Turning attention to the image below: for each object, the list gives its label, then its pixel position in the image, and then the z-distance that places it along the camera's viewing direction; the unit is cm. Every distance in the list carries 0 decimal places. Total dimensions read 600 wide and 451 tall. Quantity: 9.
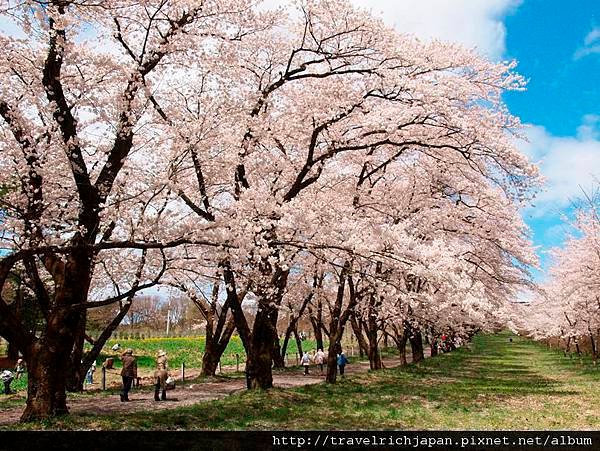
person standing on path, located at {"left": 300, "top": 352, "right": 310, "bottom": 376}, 2478
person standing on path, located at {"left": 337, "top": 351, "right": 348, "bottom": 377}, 2249
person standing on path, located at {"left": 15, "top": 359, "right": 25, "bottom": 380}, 2580
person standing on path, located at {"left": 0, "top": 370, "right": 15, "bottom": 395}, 1964
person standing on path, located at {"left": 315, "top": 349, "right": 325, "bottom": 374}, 2681
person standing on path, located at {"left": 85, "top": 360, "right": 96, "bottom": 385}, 2378
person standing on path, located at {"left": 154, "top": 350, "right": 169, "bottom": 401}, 1515
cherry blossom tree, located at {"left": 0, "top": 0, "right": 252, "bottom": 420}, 920
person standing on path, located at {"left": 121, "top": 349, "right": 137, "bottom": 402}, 1493
